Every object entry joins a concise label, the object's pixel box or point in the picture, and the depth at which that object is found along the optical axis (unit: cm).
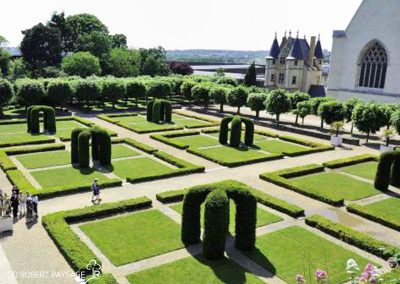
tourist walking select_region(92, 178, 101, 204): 2436
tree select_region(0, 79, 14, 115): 5219
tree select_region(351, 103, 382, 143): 4375
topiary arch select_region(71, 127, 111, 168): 3112
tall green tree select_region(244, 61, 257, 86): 8638
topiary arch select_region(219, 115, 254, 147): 3966
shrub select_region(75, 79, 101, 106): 6019
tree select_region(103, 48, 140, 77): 9569
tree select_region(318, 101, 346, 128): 4831
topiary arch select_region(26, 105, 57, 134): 4285
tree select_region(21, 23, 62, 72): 9250
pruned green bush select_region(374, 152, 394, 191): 2900
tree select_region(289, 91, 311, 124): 5725
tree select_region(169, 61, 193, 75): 10619
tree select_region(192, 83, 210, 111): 6469
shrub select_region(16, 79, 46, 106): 5516
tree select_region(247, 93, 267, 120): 5641
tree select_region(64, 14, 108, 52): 10525
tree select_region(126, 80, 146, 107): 6475
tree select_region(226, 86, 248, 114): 5931
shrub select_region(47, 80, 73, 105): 5712
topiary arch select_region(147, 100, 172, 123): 5162
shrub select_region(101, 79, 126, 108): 6266
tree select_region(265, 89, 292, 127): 5297
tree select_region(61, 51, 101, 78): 8425
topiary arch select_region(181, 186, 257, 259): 1784
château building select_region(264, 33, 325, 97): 8488
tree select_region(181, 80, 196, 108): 6888
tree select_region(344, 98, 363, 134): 4859
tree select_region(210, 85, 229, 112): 6175
